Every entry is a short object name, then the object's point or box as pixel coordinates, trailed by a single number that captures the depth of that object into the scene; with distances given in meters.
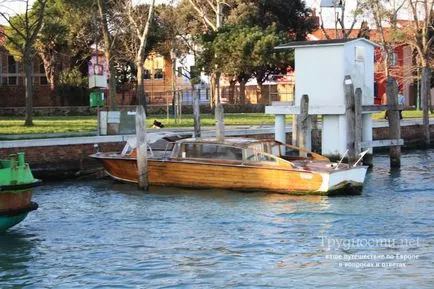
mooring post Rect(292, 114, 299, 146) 26.66
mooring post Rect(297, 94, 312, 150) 25.44
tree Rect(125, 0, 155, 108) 45.03
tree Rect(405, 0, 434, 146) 39.93
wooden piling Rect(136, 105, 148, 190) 23.22
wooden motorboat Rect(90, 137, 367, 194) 21.59
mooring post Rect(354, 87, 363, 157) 25.02
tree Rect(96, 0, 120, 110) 43.63
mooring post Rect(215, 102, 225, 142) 24.67
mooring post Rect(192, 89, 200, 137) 27.05
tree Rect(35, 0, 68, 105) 52.22
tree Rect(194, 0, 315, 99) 51.25
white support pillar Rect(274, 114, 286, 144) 27.64
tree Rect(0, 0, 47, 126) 34.91
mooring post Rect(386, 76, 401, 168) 27.36
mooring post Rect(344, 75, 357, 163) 24.73
